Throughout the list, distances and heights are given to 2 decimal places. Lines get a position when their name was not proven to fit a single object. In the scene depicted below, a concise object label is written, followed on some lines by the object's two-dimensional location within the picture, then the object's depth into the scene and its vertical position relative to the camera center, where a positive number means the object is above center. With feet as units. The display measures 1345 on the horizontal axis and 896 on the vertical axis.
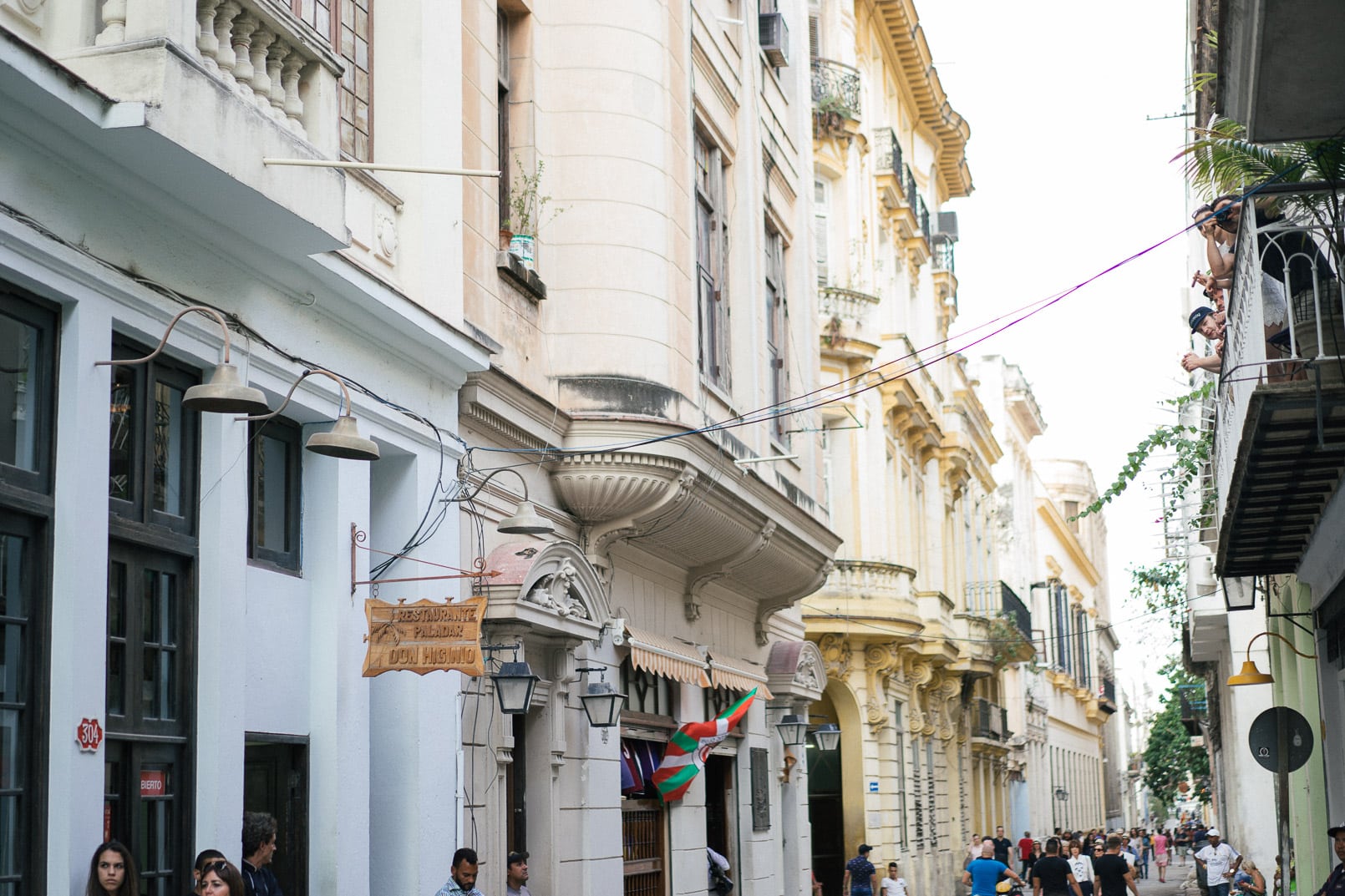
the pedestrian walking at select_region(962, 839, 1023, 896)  75.66 -6.11
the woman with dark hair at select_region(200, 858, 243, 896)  27.17 -2.00
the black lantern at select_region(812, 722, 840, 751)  72.79 -0.07
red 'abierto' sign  29.66 -0.53
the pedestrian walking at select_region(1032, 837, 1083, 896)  70.23 -5.86
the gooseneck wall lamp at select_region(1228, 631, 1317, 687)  60.18 +1.64
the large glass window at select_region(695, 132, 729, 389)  59.06 +16.28
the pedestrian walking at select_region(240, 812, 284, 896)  31.53 -1.81
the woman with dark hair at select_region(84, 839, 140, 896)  26.32 -1.79
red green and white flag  56.75 -0.46
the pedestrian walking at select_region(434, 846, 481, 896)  36.11 -2.68
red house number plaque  26.96 +0.28
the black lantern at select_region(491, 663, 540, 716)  40.88 +1.26
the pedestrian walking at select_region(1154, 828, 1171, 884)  194.75 -15.69
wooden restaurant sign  35.01 +2.13
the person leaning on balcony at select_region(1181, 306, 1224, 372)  46.98 +10.69
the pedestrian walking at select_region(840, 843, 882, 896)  79.71 -6.35
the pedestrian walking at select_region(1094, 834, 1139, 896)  70.08 -5.80
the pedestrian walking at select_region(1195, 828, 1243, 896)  82.69 -6.52
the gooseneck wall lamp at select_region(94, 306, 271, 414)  26.58 +5.32
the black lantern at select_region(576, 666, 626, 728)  46.93 +0.99
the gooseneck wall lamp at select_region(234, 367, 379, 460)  30.04 +5.16
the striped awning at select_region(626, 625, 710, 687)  50.80 +2.44
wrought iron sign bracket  36.96 +4.03
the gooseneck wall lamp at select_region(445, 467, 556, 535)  37.88 +4.69
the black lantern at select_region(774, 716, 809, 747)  70.59 +0.28
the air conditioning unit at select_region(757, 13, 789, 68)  68.90 +27.34
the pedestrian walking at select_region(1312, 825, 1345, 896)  39.70 -3.49
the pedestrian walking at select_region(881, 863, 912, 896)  82.74 -7.14
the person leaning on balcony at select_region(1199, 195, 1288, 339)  36.04 +11.33
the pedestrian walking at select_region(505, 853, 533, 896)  41.37 -3.10
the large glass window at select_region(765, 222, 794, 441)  67.77 +15.90
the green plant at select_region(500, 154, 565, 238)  47.60 +14.58
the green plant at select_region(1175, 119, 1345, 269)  33.53 +11.48
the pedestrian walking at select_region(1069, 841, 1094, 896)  99.76 -7.92
